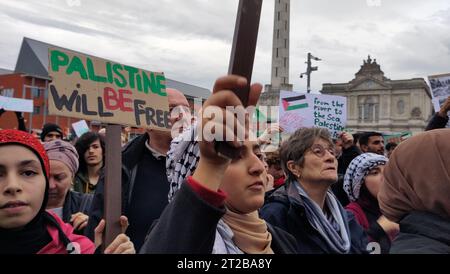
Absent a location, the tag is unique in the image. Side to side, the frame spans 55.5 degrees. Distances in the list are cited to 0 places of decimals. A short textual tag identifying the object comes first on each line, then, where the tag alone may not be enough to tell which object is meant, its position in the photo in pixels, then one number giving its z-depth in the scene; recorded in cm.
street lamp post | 1482
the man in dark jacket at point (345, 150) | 526
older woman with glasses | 255
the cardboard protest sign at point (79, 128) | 608
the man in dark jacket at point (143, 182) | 264
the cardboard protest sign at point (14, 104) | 552
